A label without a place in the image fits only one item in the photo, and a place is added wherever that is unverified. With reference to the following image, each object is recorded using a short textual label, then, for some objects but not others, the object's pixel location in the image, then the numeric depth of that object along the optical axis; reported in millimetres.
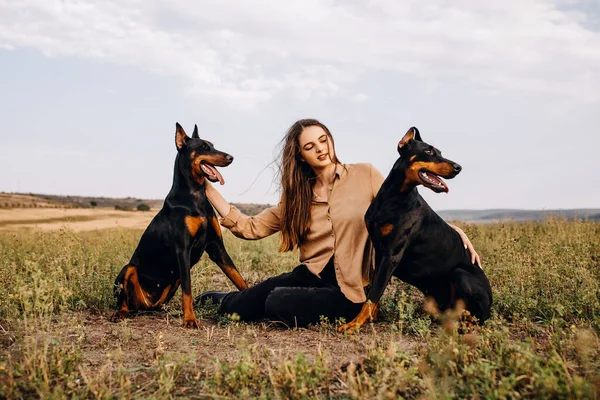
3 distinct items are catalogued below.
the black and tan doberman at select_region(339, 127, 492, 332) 4004
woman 4398
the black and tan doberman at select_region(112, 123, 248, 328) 4449
